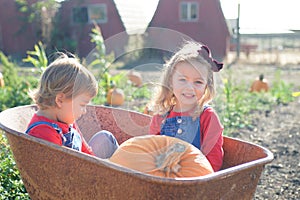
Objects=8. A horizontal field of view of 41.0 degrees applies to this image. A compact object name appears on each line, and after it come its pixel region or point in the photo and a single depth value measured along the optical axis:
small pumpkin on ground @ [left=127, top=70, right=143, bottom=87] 8.39
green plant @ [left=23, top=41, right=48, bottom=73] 5.33
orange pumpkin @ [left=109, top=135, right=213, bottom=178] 1.67
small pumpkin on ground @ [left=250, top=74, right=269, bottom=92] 8.18
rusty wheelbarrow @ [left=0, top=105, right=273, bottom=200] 1.50
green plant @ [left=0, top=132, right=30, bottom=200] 2.62
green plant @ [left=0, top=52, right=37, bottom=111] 5.58
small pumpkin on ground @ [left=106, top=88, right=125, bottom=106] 6.25
